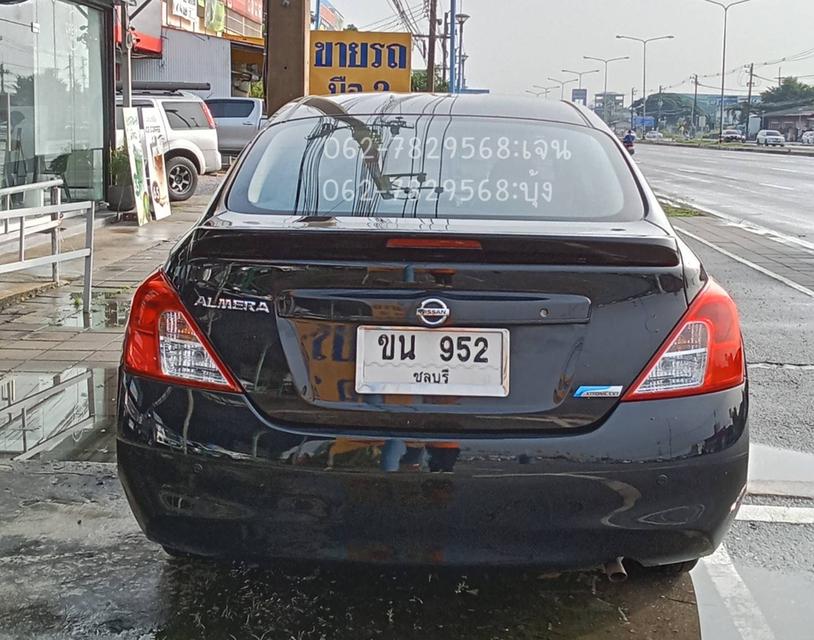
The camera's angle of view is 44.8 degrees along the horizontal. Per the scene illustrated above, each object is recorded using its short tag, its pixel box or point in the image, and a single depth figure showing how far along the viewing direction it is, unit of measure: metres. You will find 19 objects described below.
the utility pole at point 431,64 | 26.98
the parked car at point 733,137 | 90.62
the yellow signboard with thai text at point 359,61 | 14.20
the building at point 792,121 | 108.38
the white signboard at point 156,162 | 14.35
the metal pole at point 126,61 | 14.78
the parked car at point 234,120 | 25.22
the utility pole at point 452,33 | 30.50
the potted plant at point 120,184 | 14.00
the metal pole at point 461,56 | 61.28
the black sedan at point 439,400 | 2.64
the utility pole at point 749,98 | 112.24
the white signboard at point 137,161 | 13.34
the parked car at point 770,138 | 74.62
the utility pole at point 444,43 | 46.48
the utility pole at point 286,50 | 9.50
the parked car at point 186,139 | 17.45
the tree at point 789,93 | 118.44
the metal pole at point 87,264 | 7.76
